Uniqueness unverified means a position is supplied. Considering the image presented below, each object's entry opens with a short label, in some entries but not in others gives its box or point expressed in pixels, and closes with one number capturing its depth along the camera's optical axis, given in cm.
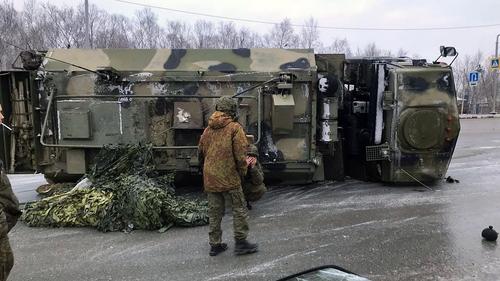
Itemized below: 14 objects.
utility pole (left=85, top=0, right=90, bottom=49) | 2473
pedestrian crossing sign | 2813
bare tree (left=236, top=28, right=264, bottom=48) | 5177
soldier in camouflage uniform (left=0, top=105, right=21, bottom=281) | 328
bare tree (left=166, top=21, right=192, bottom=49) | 4981
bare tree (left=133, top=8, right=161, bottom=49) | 5094
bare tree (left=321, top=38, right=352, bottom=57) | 5941
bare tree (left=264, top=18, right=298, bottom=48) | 5356
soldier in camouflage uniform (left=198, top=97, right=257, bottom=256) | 529
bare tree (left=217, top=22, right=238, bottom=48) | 5138
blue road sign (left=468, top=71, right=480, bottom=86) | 2344
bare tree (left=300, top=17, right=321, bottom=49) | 5369
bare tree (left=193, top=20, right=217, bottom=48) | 5056
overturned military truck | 729
